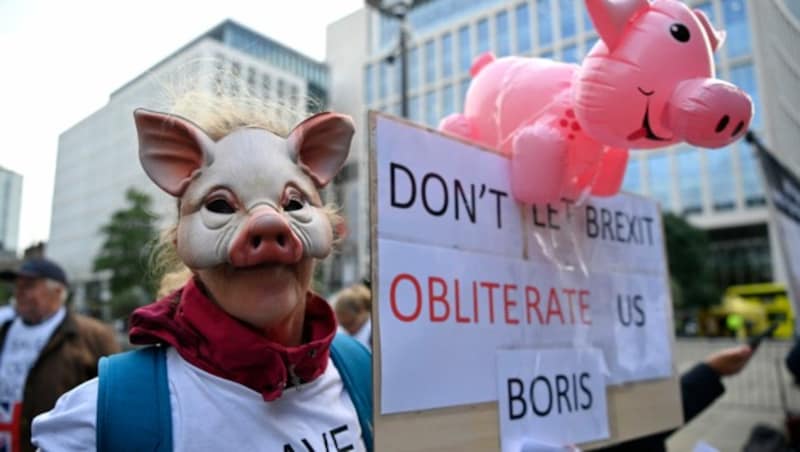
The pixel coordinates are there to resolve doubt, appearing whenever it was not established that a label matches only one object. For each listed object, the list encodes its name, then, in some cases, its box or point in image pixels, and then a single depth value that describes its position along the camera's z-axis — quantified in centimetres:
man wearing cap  281
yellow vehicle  2080
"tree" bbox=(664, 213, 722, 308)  2797
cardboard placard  136
